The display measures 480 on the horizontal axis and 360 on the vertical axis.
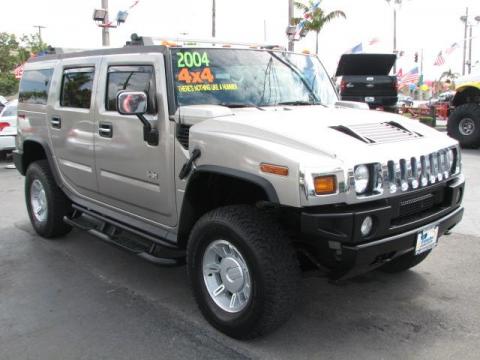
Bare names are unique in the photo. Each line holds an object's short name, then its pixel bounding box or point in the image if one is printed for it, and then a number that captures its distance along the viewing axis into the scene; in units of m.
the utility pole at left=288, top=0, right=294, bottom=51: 23.09
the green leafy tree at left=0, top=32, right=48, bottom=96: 40.41
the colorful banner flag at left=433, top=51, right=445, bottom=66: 30.53
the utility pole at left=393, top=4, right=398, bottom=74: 36.32
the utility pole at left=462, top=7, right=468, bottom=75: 42.27
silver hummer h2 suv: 2.92
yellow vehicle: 11.64
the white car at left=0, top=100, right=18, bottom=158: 11.33
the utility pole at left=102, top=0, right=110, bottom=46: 17.09
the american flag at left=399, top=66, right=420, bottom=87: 25.53
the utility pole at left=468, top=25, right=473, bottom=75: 44.56
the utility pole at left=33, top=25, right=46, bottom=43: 44.51
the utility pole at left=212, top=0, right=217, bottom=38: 27.12
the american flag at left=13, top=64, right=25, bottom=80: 19.21
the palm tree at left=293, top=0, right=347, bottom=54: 24.98
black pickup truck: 15.23
